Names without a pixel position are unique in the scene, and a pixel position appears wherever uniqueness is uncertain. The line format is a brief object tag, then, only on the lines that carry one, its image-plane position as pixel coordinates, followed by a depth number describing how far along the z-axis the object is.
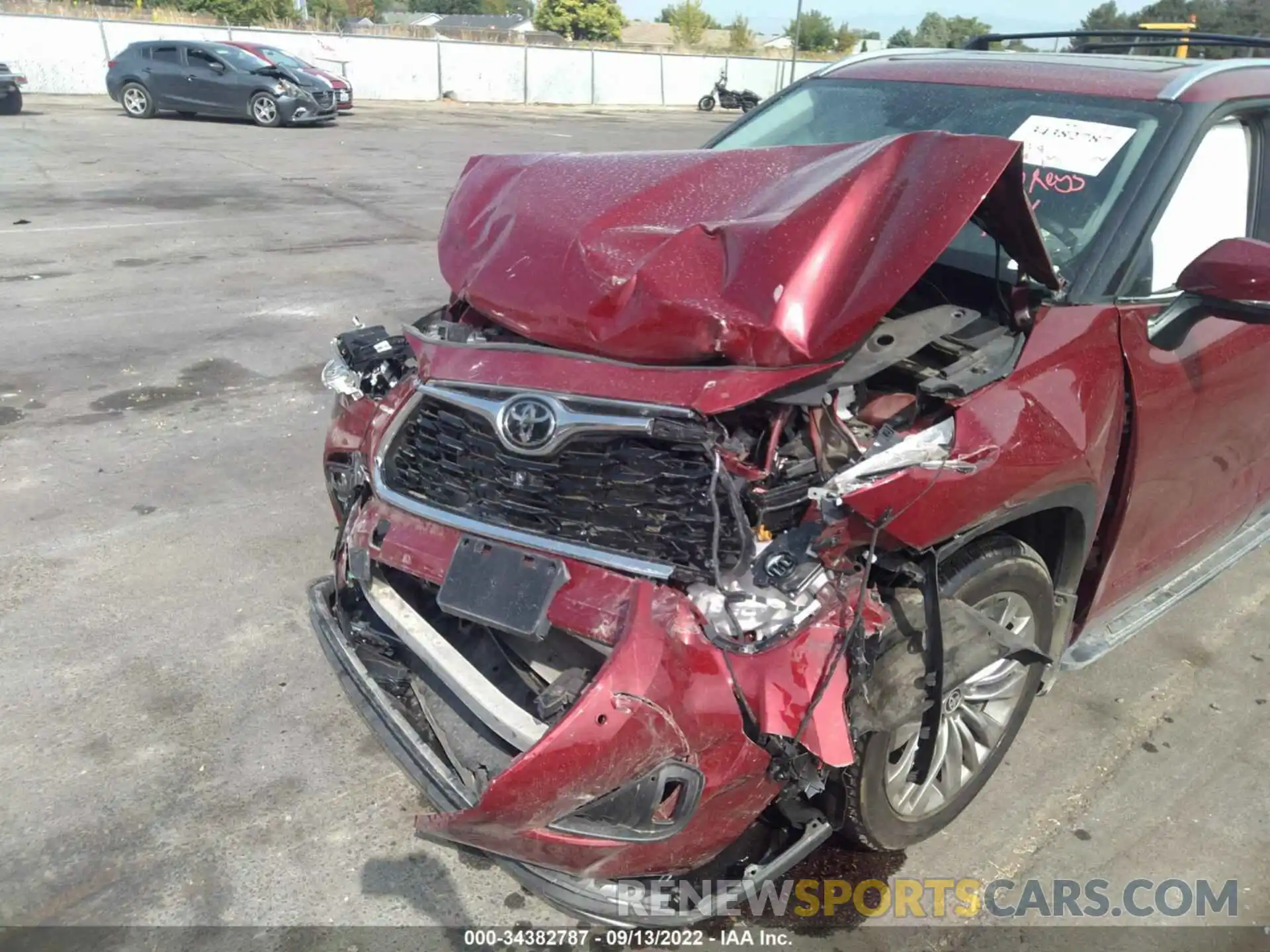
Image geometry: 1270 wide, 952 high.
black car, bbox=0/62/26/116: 19.44
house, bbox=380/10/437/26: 78.69
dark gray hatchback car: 19.88
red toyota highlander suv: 2.10
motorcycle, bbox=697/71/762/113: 33.78
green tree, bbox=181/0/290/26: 44.12
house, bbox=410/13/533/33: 80.12
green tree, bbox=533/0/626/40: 73.38
